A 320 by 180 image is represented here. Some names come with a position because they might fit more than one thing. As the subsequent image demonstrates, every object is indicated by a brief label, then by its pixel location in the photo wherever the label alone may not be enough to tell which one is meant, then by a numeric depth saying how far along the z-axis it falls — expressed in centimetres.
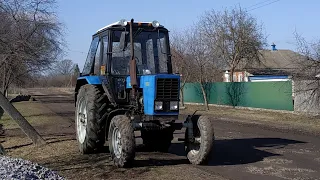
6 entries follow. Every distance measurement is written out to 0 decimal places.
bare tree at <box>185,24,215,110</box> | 3303
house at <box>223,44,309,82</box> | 4781
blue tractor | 896
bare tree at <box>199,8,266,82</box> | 4125
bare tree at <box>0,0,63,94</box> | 1938
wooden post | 1285
